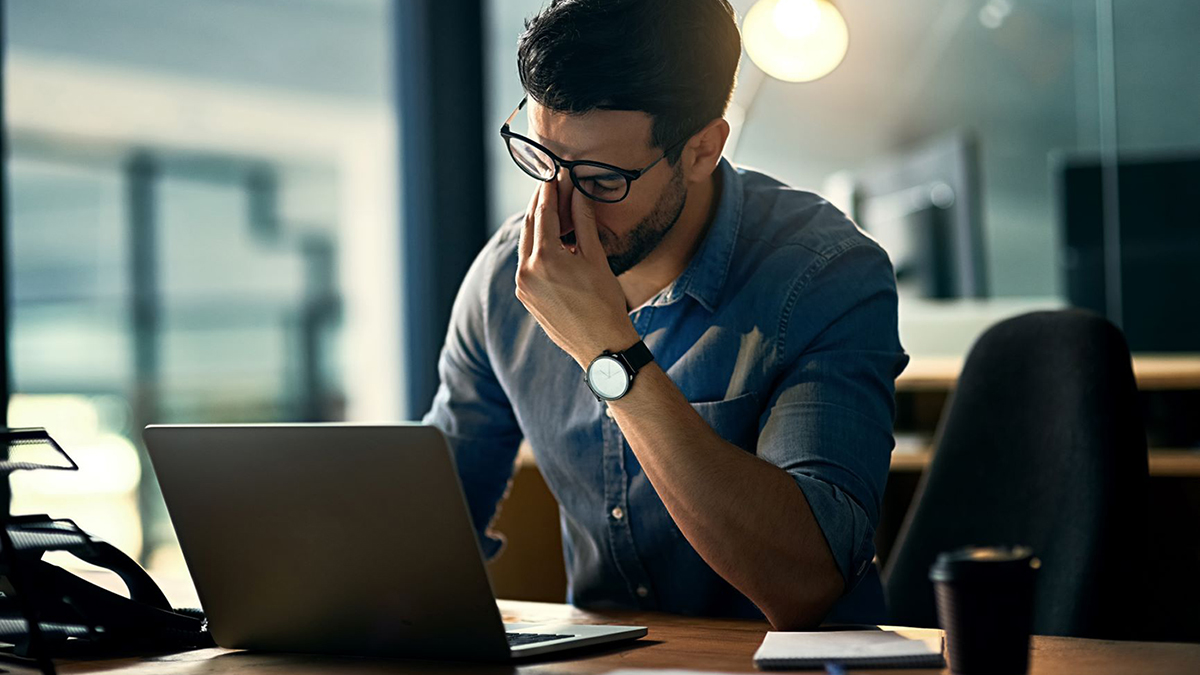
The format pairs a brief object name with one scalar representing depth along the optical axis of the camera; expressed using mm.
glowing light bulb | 2559
